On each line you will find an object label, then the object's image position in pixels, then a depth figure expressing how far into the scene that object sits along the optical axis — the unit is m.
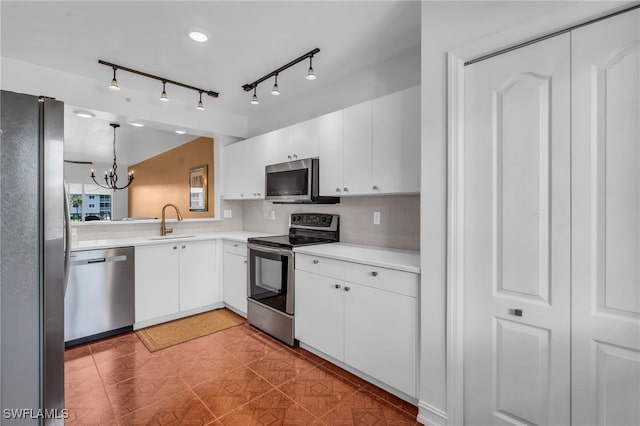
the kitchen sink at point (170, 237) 3.41
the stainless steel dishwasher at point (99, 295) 2.68
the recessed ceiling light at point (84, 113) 2.95
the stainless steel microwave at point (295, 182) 2.82
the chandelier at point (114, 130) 5.05
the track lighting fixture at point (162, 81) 2.58
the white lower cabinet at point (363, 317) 1.85
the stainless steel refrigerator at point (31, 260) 1.17
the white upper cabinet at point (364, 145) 2.15
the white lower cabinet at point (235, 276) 3.30
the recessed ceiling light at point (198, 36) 2.21
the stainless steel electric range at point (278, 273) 2.66
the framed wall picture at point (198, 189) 4.91
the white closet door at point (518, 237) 1.32
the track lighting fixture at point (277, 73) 2.42
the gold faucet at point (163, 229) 3.65
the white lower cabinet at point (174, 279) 3.08
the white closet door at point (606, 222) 1.16
